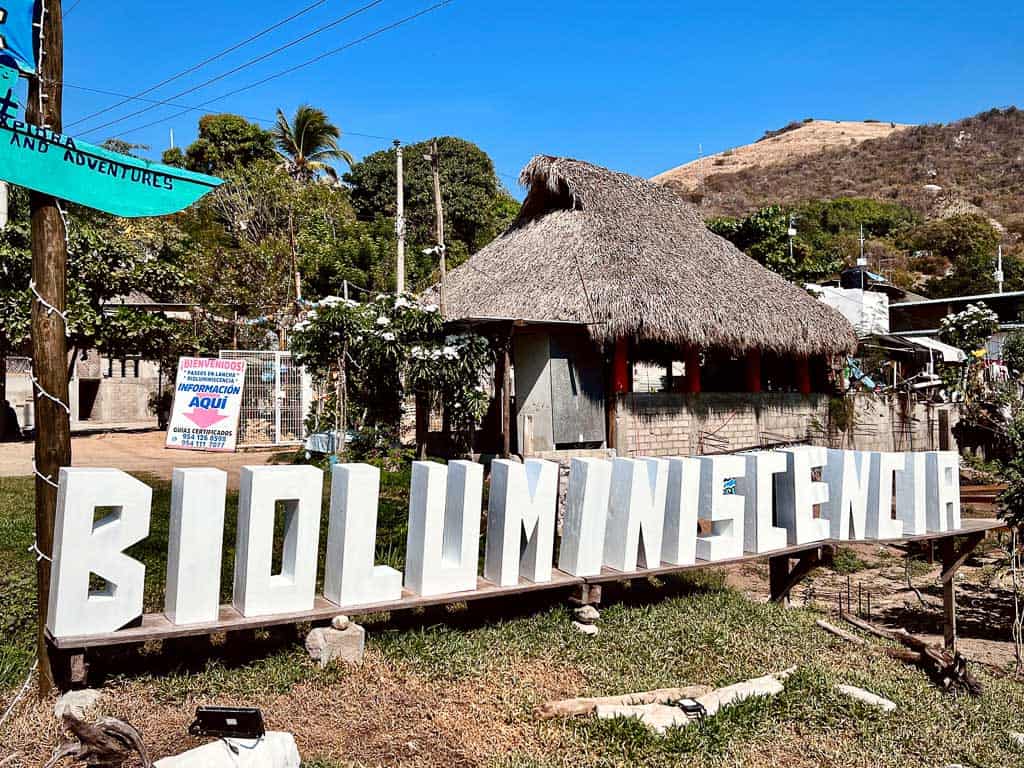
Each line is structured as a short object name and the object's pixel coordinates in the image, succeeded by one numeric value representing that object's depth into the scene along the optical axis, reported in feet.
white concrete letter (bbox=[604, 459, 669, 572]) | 21.11
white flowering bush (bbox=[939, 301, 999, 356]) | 74.65
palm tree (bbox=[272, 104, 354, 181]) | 107.76
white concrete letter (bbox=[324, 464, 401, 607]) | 17.19
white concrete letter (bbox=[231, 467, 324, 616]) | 16.19
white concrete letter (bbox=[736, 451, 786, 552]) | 23.59
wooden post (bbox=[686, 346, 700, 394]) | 45.85
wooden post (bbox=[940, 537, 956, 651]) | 27.27
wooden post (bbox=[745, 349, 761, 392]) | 49.29
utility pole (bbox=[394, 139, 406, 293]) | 53.16
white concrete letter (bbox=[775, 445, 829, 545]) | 24.50
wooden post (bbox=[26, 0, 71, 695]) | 14.71
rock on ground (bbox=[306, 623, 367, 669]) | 16.85
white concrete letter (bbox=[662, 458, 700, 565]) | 22.06
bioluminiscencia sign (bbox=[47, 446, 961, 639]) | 14.80
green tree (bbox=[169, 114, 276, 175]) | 122.21
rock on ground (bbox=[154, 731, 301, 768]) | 11.75
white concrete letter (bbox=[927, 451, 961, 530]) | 27.17
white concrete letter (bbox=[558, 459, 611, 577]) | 20.51
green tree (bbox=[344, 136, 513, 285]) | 118.83
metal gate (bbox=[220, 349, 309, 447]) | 54.95
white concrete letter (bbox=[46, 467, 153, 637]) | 14.24
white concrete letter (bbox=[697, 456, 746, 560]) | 22.65
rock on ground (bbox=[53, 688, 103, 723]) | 14.07
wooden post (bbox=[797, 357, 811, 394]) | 52.24
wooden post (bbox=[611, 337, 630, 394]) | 41.68
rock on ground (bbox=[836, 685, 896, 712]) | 16.90
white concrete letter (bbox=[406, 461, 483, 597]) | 18.22
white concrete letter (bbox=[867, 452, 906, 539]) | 25.67
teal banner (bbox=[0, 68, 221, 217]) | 14.25
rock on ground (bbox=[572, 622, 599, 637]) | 20.07
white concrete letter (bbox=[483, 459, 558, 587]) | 19.53
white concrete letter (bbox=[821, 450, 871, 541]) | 25.21
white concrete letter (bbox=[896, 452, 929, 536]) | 26.63
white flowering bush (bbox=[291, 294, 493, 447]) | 42.22
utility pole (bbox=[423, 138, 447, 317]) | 46.11
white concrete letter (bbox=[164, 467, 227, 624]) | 15.47
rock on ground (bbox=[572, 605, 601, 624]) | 20.42
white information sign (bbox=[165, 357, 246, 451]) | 46.37
